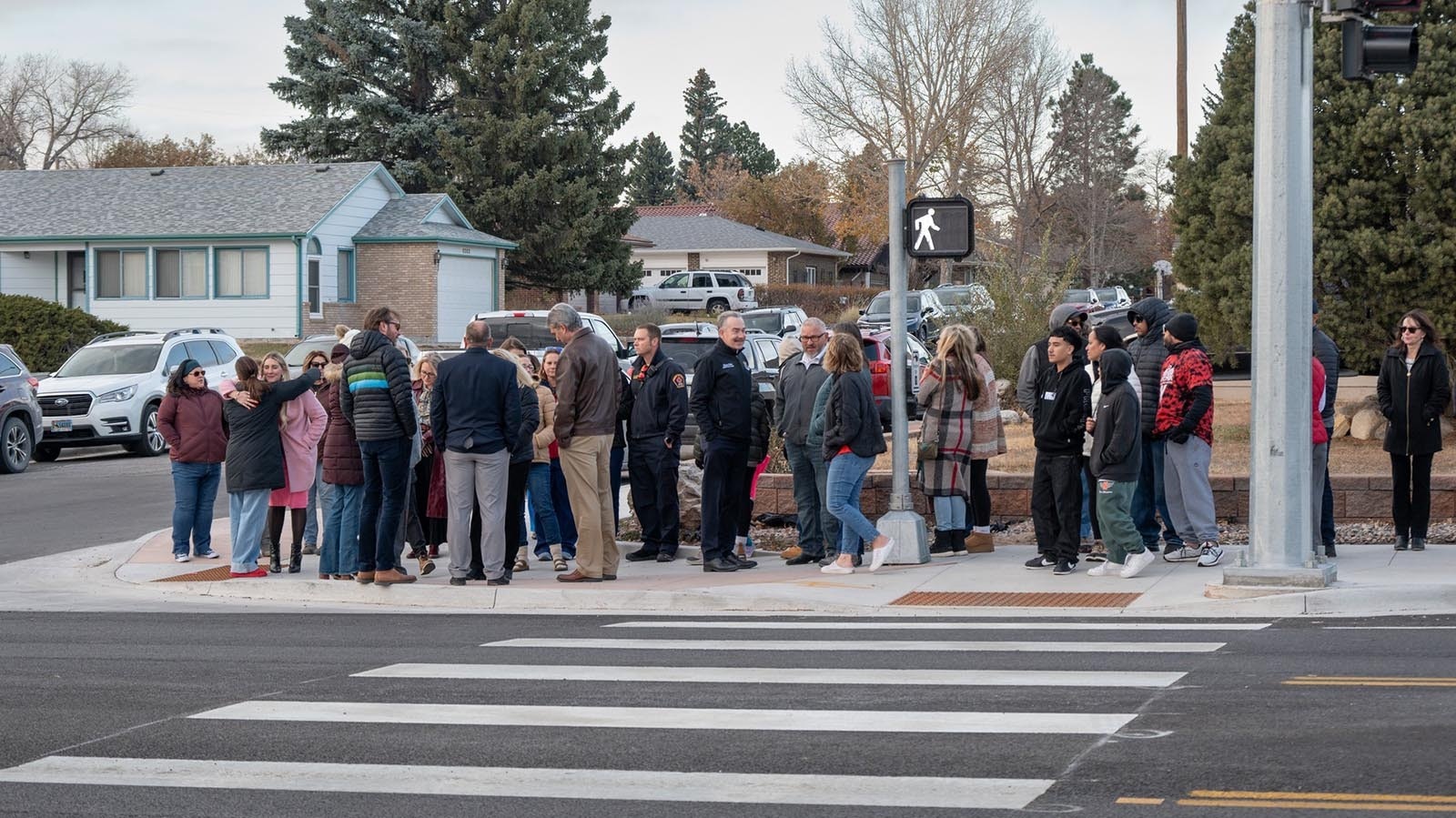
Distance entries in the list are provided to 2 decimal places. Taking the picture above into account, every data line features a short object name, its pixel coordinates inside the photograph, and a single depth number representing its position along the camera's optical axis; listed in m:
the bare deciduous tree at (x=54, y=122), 84.00
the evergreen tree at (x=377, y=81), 51.75
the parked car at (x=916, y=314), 37.53
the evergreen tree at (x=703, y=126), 130.50
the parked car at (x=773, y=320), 34.09
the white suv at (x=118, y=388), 24.09
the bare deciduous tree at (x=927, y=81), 53.50
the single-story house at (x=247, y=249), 41.88
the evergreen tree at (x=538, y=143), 50.97
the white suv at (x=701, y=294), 58.75
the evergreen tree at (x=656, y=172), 126.50
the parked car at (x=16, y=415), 22.33
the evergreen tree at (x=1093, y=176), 68.38
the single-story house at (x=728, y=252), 71.38
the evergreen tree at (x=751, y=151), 125.69
